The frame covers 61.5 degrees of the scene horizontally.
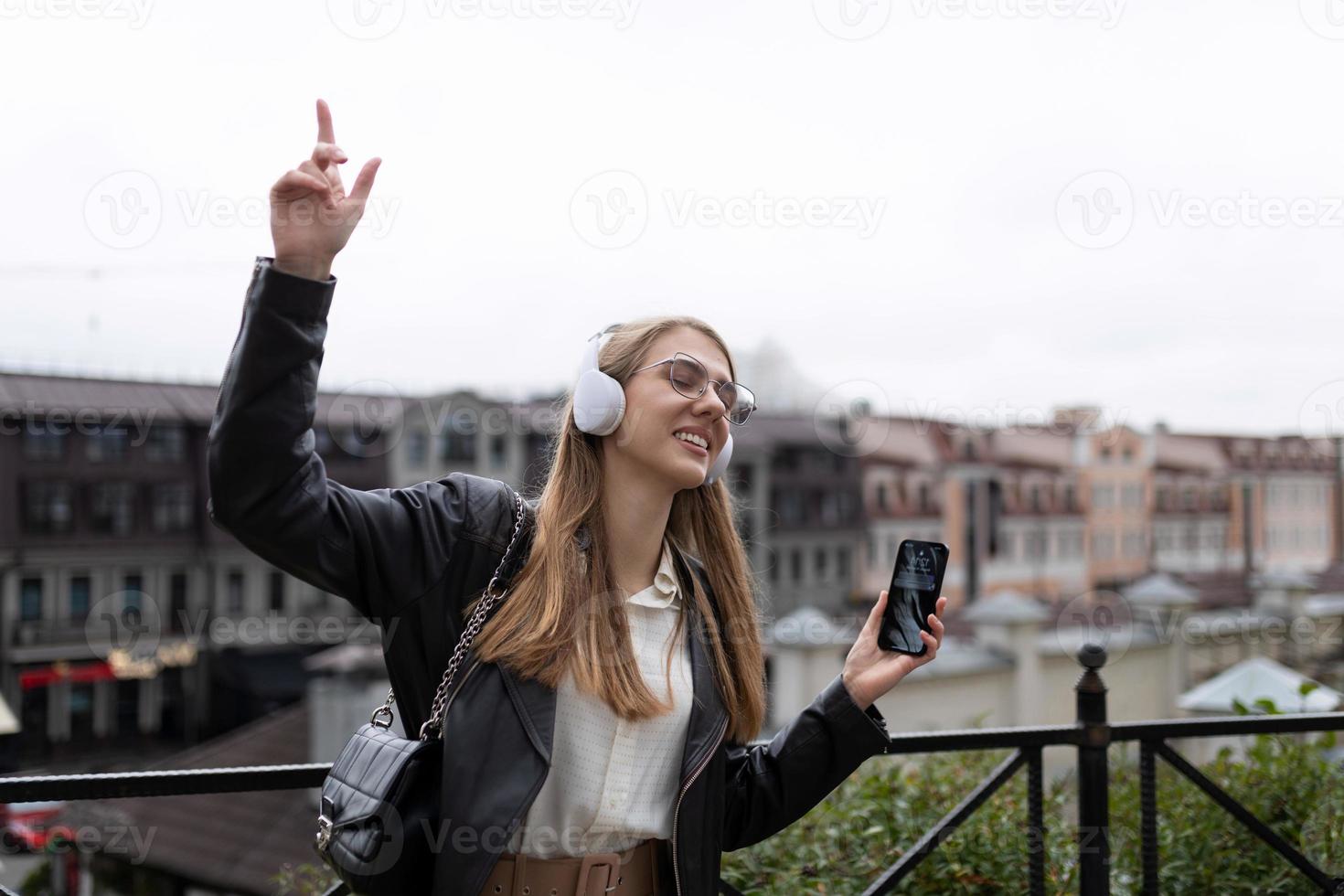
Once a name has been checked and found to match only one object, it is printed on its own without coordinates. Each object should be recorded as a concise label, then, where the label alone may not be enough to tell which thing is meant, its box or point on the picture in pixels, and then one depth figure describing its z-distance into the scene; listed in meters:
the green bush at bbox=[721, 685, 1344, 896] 2.79
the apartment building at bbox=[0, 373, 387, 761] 28.08
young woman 1.23
